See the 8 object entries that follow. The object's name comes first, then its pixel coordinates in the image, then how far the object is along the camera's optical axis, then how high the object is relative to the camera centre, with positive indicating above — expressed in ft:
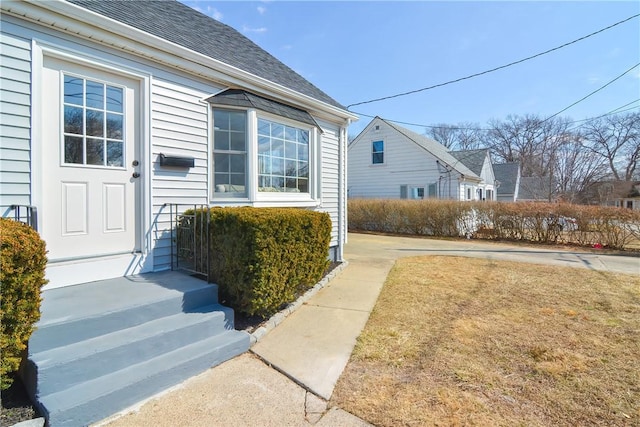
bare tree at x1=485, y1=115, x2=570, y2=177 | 94.56 +25.09
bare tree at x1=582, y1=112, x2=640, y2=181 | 106.63 +23.68
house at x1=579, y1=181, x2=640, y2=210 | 97.51 +5.26
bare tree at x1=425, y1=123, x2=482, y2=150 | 140.87 +33.46
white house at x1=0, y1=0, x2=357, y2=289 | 10.32 +3.50
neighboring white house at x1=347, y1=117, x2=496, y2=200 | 59.21 +8.35
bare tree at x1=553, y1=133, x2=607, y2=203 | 90.89 +12.40
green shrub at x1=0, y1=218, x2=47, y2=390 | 6.47 -1.72
